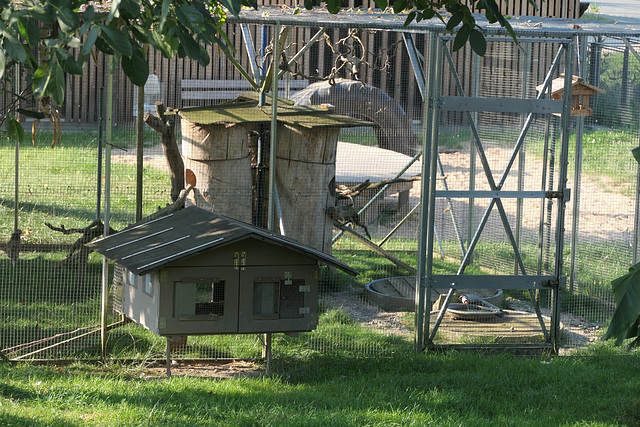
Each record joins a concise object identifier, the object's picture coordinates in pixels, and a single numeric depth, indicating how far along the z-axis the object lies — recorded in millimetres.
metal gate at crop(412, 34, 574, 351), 14492
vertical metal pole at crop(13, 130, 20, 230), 14109
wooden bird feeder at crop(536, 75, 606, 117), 17187
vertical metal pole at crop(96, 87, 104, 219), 13852
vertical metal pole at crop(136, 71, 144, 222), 13929
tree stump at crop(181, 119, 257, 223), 15133
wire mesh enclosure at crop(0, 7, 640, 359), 14531
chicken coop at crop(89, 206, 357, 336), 12000
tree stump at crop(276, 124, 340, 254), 15742
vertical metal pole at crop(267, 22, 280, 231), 13891
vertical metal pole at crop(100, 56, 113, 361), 13719
